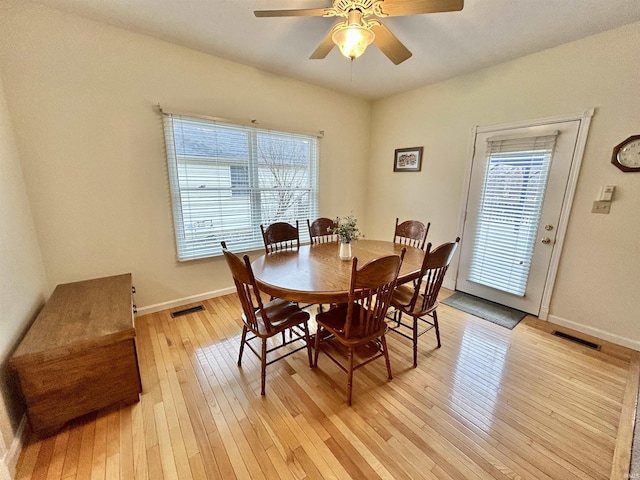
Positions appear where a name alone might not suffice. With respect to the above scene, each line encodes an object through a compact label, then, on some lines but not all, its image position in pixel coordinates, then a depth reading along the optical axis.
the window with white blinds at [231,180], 2.70
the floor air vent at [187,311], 2.76
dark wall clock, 2.10
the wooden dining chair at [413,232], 2.74
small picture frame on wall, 3.60
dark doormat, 2.71
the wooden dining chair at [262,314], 1.55
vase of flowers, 2.14
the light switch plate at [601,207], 2.27
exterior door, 2.51
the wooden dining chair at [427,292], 1.75
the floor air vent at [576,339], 2.29
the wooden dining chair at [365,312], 1.48
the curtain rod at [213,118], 2.47
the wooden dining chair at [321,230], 2.91
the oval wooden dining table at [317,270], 1.56
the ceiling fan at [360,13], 1.46
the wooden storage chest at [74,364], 1.38
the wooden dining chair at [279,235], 2.64
